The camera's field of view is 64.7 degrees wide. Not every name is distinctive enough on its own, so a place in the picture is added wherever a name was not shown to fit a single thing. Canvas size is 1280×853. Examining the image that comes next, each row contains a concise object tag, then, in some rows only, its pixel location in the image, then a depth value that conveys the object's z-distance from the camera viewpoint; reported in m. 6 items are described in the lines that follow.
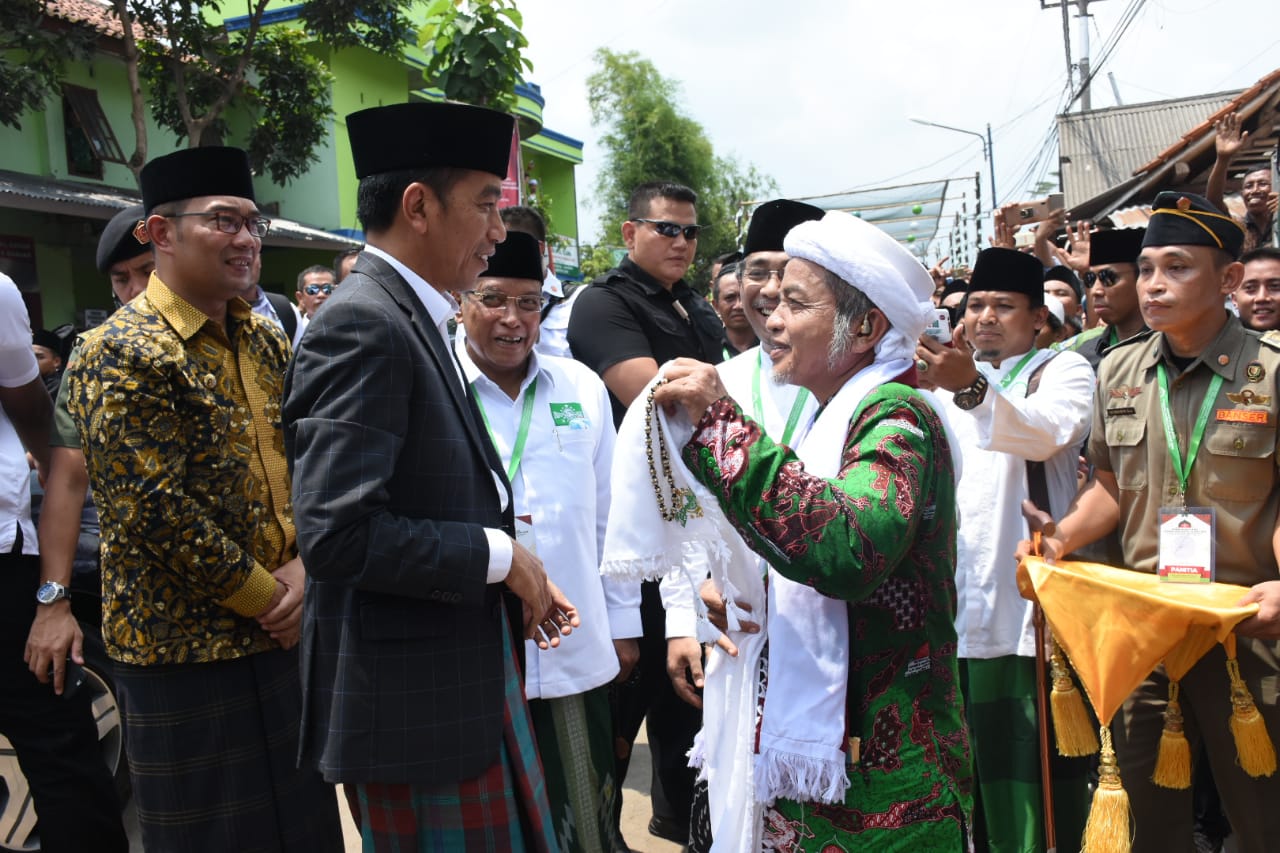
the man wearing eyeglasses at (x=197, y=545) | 2.59
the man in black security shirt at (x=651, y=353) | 4.12
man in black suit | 1.89
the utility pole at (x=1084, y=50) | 22.88
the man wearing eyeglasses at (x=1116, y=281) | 4.60
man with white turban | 1.83
